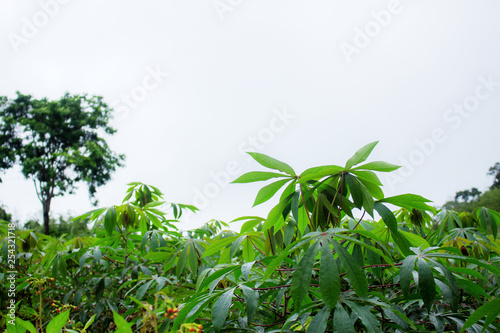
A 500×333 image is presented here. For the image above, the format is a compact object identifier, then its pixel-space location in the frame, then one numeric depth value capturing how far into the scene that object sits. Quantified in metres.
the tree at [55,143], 18.08
